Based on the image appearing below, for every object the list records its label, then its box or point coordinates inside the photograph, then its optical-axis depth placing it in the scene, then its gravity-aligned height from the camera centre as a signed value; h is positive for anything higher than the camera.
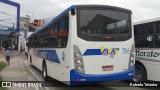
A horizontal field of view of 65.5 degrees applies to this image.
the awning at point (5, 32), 25.89 +2.76
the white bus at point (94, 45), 4.17 -0.02
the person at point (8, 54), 10.99 -0.84
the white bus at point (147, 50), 4.91 -0.25
